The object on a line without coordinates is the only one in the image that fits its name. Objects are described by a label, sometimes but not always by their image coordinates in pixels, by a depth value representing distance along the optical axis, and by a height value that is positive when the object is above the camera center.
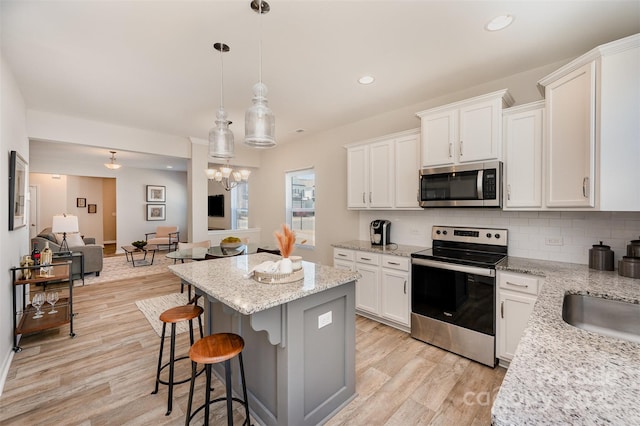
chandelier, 4.33 +0.62
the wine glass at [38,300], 2.82 -0.92
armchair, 7.94 -0.71
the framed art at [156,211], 8.99 +0.00
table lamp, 4.06 -0.19
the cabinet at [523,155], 2.37 +0.50
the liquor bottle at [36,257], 3.21 -0.54
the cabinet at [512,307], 2.24 -0.80
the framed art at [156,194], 8.93 +0.57
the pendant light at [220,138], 2.23 +0.60
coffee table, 6.69 -1.24
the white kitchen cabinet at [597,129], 1.78 +0.58
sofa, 5.16 -0.78
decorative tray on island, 1.73 -0.43
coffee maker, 3.62 -0.28
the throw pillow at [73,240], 5.56 -0.59
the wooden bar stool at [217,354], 1.47 -0.77
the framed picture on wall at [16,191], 2.60 +0.20
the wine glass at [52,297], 2.91 -0.91
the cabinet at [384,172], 3.26 +0.50
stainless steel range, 2.44 -0.78
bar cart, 2.73 -1.14
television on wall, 8.25 +0.17
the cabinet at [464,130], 2.55 +0.81
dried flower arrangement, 1.80 -0.19
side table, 4.24 -0.71
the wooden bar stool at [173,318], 1.92 -0.75
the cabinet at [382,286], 3.06 -0.88
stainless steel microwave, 2.56 +0.26
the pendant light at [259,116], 1.80 +0.63
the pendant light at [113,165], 6.50 +1.10
